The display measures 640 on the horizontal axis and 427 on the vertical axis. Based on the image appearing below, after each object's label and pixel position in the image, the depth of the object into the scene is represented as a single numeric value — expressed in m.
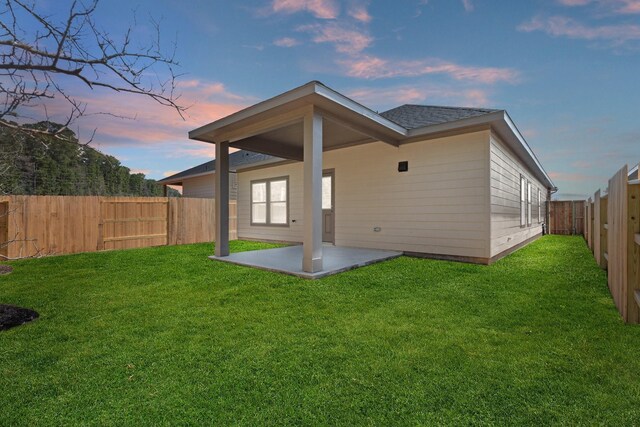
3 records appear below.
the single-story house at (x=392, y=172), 4.59
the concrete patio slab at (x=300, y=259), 4.74
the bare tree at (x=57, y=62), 2.21
